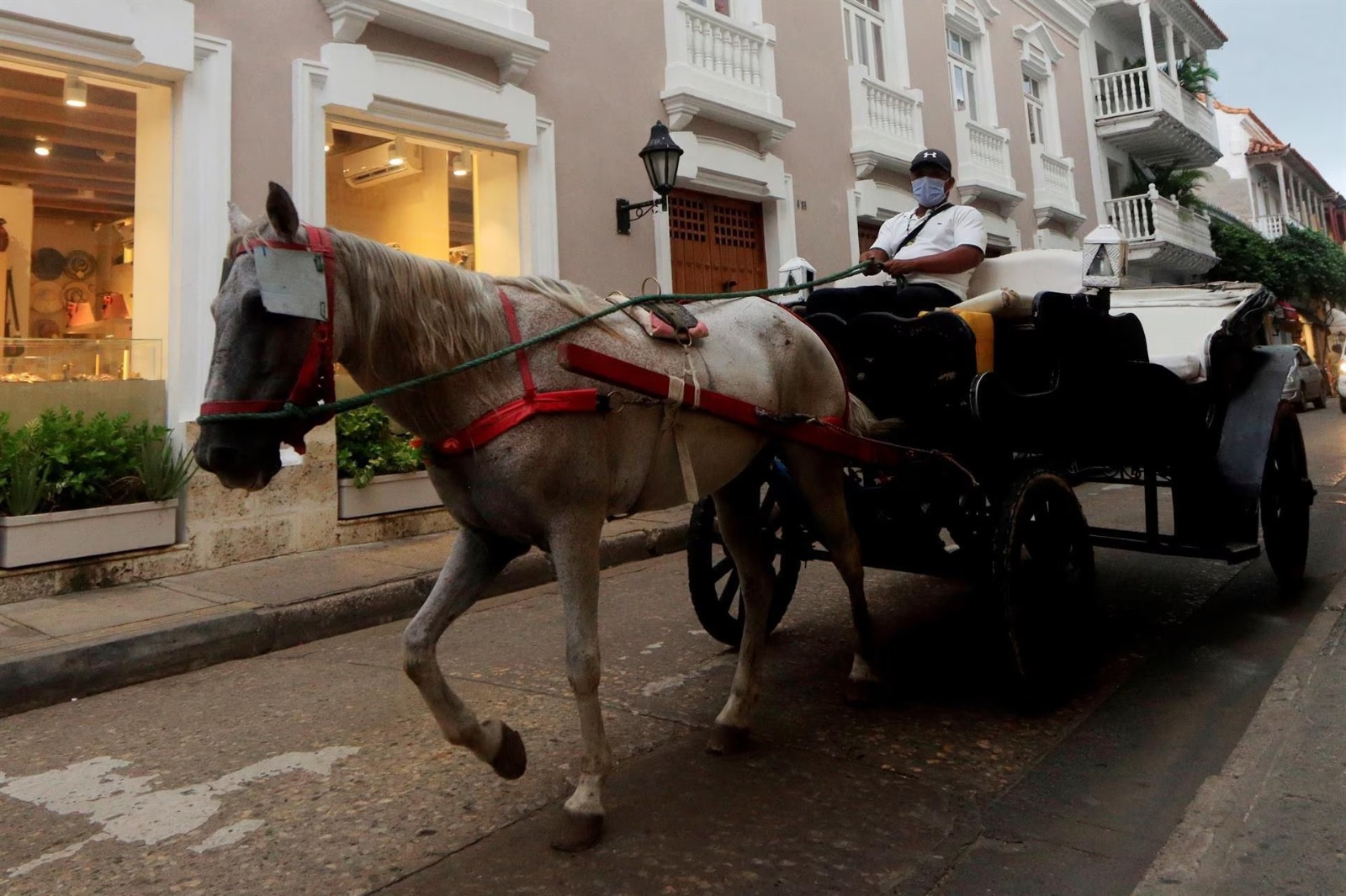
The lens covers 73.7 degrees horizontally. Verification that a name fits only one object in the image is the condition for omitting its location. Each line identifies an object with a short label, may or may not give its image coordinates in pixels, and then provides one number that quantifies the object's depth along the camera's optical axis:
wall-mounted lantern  8.13
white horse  2.09
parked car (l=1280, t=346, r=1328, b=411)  19.05
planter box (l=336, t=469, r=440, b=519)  6.79
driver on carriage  3.78
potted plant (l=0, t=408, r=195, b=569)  5.27
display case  5.78
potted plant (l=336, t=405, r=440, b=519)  6.80
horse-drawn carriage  3.45
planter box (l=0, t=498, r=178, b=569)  5.21
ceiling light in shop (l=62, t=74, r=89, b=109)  6.11
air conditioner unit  7.84
